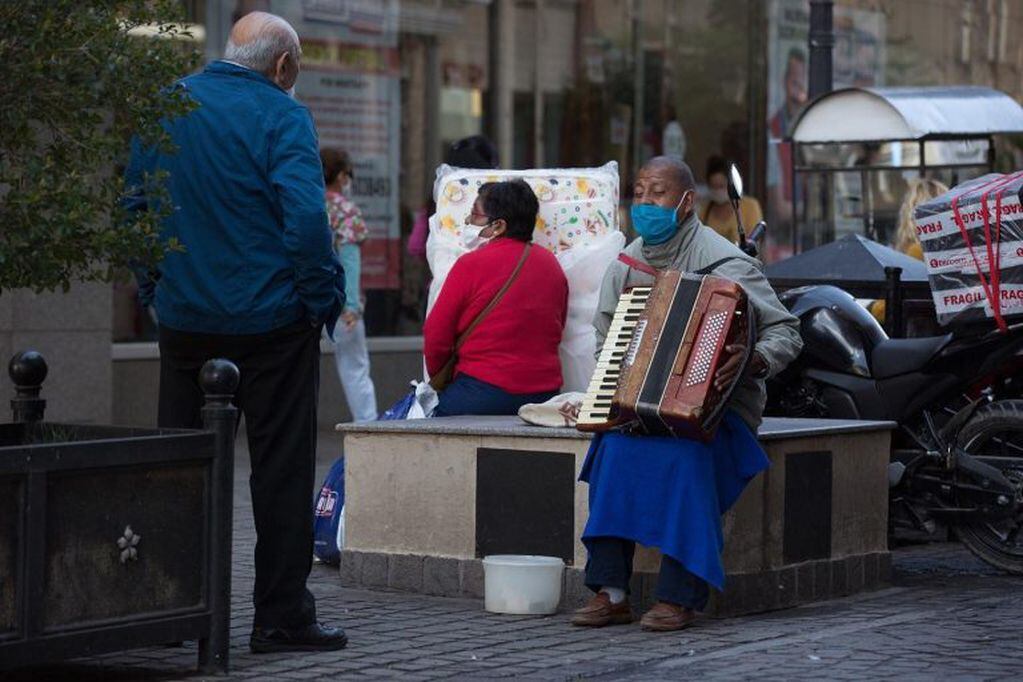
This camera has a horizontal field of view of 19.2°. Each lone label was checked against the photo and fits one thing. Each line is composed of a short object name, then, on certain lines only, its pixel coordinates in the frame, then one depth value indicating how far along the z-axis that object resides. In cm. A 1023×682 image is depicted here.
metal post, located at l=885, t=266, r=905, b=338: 1375
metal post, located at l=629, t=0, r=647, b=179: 2724
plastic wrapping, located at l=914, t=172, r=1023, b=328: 1228
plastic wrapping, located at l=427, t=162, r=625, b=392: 1277
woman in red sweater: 1211
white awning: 1887
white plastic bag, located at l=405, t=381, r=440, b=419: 1250
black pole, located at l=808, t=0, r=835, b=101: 2033
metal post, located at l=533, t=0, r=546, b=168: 2558
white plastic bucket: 1081
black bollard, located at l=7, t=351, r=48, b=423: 970
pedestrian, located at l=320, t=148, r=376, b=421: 1862
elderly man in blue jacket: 937
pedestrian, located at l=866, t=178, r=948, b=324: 1627
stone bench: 1114
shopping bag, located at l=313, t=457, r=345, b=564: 1249
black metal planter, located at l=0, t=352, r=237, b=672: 828
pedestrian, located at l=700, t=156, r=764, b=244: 2302
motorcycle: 1237
